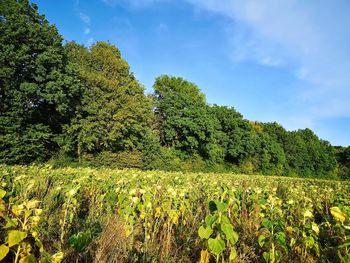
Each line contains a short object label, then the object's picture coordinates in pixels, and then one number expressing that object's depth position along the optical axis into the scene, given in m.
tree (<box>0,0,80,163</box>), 19.28
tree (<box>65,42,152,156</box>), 24.84
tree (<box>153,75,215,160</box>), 36.44
